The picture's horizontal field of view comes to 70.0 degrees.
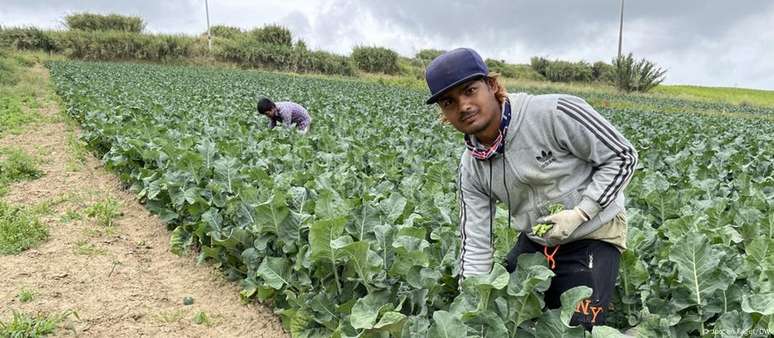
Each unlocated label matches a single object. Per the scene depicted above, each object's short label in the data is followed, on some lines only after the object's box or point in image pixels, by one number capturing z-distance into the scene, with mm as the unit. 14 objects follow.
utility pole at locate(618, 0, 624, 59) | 47203
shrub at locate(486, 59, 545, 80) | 55072
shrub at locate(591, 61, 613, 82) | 59406
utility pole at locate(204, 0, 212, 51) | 45294
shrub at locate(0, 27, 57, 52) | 40812
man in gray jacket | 2092
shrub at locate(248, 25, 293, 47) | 54469
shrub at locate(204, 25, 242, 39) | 55056
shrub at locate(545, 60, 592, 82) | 57594
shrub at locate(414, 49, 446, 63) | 57919
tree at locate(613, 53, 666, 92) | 45531
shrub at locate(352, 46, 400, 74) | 49438
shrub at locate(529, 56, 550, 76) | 59188
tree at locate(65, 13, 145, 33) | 51812
